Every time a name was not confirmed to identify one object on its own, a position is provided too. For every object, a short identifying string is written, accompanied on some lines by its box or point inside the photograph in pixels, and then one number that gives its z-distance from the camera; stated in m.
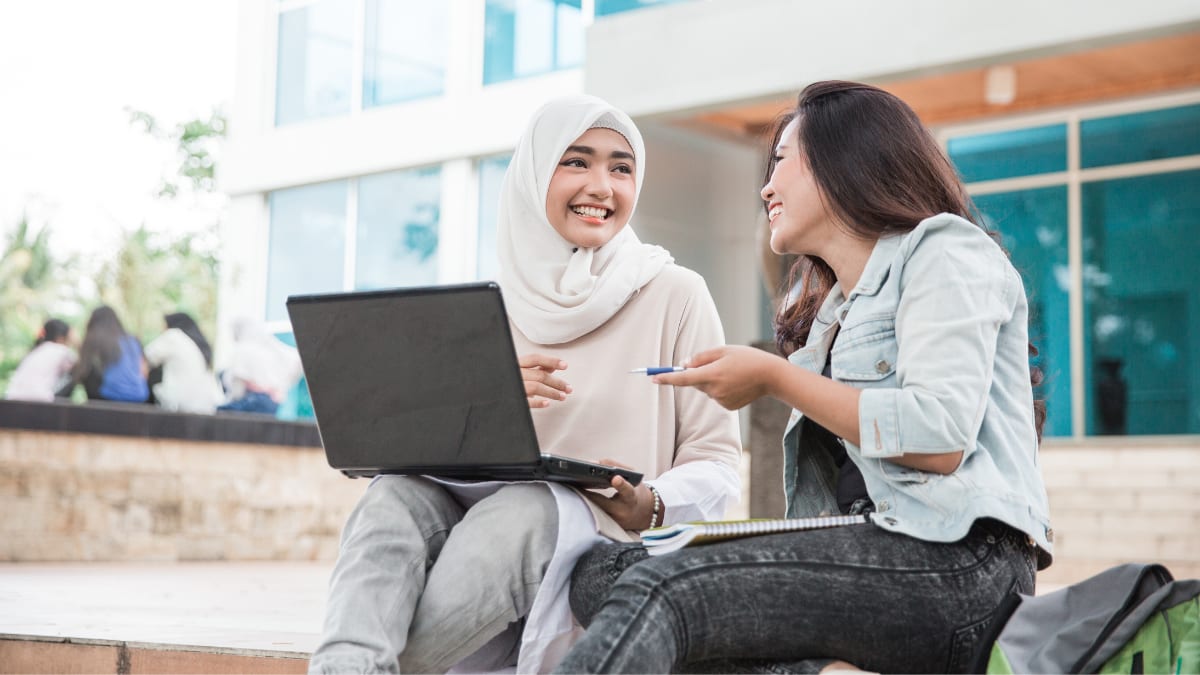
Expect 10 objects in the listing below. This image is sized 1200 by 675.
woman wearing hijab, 2.22
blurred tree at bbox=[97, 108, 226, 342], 30.53
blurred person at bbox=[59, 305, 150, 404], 8.52
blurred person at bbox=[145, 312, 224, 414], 9.20
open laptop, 2.10
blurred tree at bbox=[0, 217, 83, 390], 23.39
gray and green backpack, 1.78
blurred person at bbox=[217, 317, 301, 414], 9.95
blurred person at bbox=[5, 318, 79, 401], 8.88
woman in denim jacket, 1.87
